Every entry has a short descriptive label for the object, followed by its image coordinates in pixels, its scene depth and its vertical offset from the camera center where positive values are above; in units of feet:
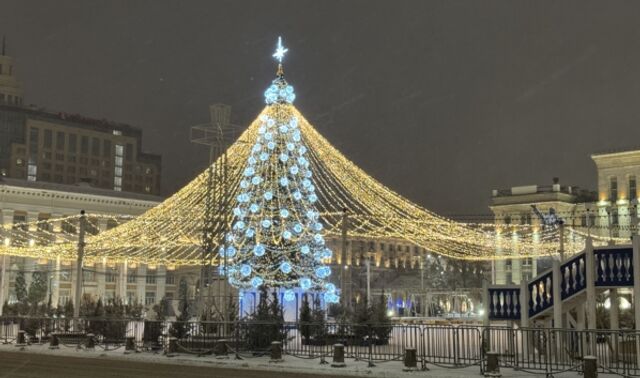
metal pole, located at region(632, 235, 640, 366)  79.51 +4.99
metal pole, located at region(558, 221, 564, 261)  135.64 +13.57
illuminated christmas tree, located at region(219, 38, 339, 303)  130.31 +16.61
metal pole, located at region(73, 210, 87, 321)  129.39 +9.46
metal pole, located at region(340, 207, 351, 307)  128.36 +12.56
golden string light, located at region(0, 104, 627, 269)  123.75 +18.49
